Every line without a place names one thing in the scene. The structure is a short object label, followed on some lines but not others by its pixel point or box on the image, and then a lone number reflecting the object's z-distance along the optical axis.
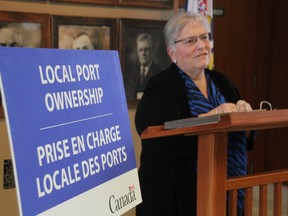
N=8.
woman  1.86
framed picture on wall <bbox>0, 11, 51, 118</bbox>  2.90
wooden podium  1.33
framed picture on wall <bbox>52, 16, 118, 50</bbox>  3.15
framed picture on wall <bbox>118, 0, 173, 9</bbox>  3.44
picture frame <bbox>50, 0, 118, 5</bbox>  3.23
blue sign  1.08
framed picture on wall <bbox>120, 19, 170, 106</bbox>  3.45
